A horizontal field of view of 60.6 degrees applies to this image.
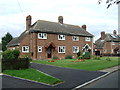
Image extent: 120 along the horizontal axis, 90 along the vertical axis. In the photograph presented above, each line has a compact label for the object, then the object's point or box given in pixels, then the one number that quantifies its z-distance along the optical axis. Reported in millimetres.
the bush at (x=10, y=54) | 11258
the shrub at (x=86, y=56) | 19979
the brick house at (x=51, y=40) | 20285
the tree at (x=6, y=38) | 38595
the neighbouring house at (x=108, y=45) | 35136
